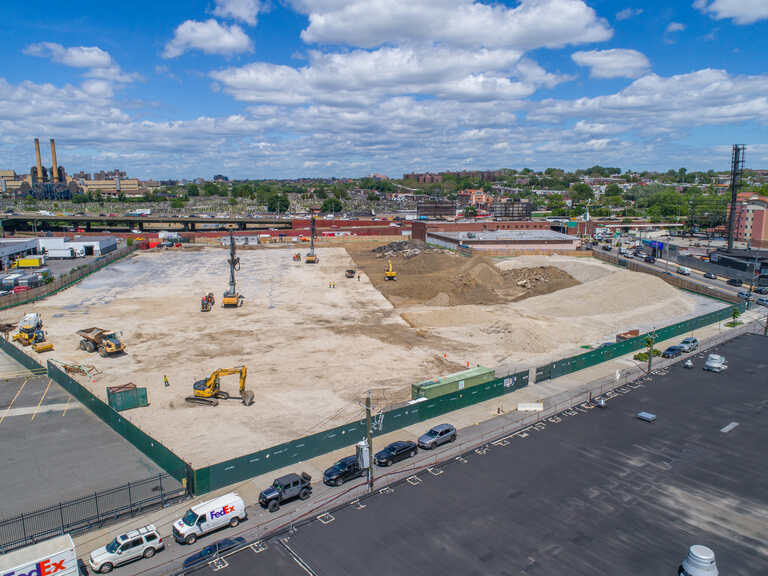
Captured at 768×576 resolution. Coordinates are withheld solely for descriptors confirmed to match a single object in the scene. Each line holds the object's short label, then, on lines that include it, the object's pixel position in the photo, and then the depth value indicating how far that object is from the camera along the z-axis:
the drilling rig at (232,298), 67.38
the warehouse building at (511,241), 117.53
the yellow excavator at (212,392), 37.12
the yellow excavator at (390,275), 87.12
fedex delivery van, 20.83
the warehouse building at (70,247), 110.19
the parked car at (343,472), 24.86
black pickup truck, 22.98
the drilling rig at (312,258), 106.62
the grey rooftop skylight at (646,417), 32.28
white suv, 19.02
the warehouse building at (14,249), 95.84
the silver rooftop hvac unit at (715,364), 42.06
